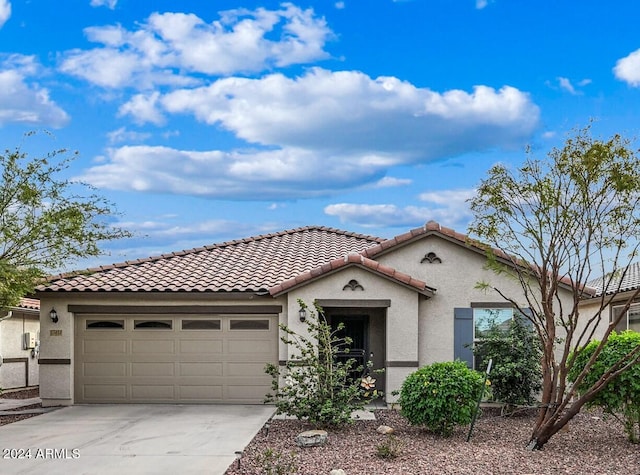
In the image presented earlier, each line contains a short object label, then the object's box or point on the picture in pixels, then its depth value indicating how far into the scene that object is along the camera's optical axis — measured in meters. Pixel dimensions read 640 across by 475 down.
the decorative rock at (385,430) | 11.83
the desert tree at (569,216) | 10.34
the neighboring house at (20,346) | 20.42
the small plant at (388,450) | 9.93
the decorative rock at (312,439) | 10.74
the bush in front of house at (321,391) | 12.07
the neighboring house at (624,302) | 17.59
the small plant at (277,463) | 8.78
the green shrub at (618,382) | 10.82
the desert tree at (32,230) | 13.96
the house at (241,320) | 14.94
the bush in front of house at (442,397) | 11.23
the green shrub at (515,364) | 13.62
